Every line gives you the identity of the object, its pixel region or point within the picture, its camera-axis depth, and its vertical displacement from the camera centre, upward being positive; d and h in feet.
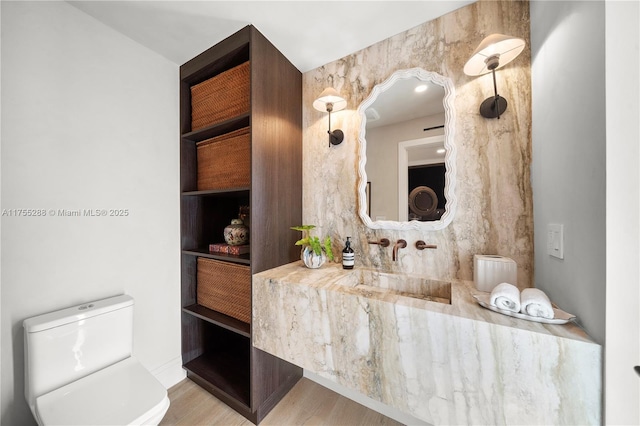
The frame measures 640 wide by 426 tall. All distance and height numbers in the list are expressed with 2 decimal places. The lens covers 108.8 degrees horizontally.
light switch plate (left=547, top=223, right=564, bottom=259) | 2.86 -0.42
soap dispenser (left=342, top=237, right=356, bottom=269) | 4.85 -1.01
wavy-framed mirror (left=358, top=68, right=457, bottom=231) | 4.30 +1.12
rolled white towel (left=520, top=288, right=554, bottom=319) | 2.61 -1.13
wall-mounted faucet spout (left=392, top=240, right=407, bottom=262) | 4.62 -0.75
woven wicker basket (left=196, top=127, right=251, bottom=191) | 5.03 +1.17
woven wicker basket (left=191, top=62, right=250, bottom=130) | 4.89 +2.62
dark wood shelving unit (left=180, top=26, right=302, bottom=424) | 4.56 +0.06
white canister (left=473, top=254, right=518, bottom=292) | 3.51 -0.99
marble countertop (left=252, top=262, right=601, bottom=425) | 2.32 -1.83
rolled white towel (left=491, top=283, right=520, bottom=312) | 2.77 -1.11
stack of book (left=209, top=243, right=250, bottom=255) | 5.21 -0.90
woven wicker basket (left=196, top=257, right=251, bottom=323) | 4.87 -1.79
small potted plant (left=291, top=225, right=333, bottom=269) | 4.84 -0.92
